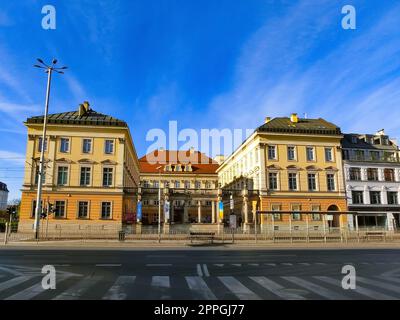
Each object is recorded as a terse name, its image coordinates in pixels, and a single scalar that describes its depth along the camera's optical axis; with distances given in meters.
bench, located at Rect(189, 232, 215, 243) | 30.17
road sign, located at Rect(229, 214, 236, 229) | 33.27
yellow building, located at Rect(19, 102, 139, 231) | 43.88
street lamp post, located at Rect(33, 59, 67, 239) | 29.41
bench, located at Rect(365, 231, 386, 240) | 32.93
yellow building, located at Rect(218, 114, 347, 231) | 48.38
